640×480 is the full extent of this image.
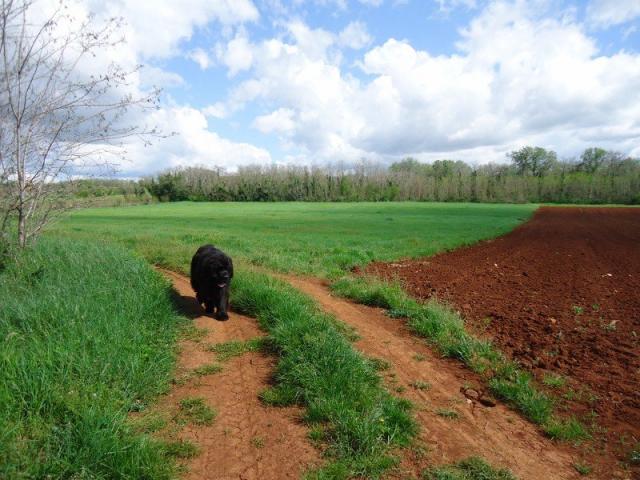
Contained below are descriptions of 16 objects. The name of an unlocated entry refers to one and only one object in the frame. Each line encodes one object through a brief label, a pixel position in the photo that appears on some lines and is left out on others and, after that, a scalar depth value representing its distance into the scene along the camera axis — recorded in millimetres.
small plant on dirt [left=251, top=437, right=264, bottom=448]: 3822
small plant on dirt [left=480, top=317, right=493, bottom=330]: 7685
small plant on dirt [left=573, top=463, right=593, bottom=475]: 3754
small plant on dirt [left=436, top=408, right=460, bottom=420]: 4513
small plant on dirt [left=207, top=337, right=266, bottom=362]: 5773
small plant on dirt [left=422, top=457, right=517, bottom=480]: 3482
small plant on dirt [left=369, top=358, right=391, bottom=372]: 5570
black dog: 7465
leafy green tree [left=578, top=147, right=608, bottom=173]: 109562
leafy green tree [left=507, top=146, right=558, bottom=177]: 116250
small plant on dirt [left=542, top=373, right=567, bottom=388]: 5379
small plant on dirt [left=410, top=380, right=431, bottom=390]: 5133
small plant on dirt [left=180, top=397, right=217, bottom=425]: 4154
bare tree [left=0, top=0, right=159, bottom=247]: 7562
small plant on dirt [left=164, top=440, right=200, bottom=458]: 3611
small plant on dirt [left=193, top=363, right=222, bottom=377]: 5191
